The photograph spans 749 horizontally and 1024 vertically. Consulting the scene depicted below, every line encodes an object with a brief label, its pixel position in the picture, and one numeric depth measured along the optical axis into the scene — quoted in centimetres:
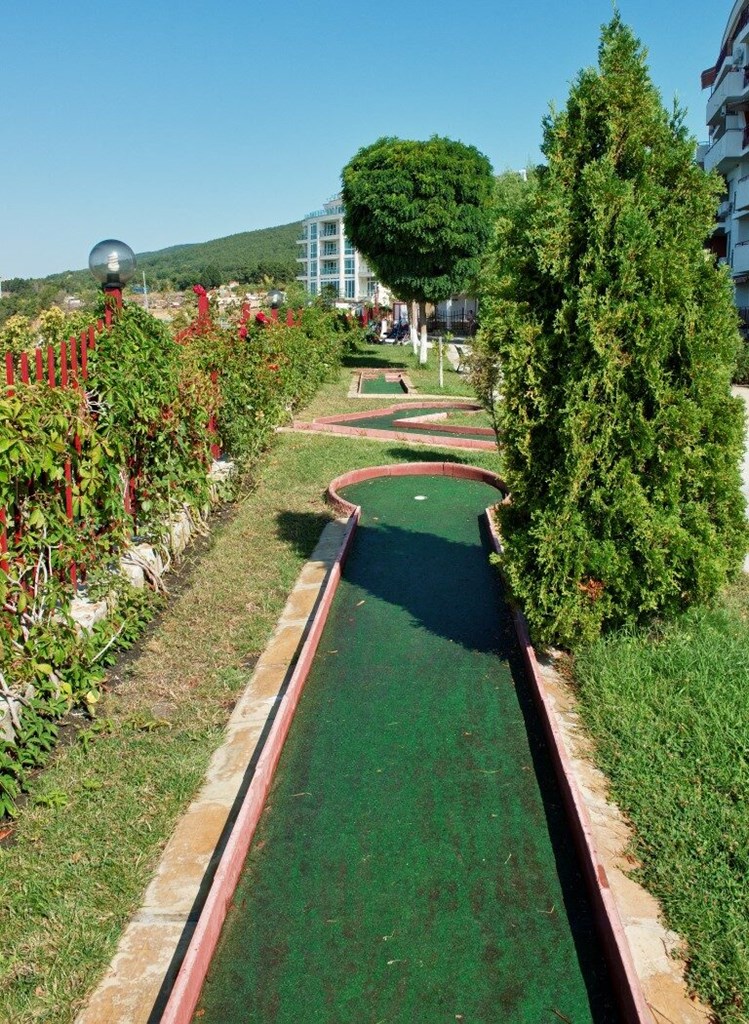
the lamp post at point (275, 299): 1741
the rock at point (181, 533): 730
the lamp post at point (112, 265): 640
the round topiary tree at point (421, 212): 2728
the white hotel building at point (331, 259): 12075
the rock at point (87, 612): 529
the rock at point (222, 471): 934
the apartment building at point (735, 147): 3784
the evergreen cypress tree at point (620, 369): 482
